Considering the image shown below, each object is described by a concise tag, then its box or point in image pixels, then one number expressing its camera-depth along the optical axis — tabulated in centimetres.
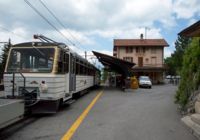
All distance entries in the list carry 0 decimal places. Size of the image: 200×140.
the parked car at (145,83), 1824
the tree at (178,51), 3529
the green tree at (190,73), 580
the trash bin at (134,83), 1613
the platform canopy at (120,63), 1461
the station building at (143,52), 3038
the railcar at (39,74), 538
